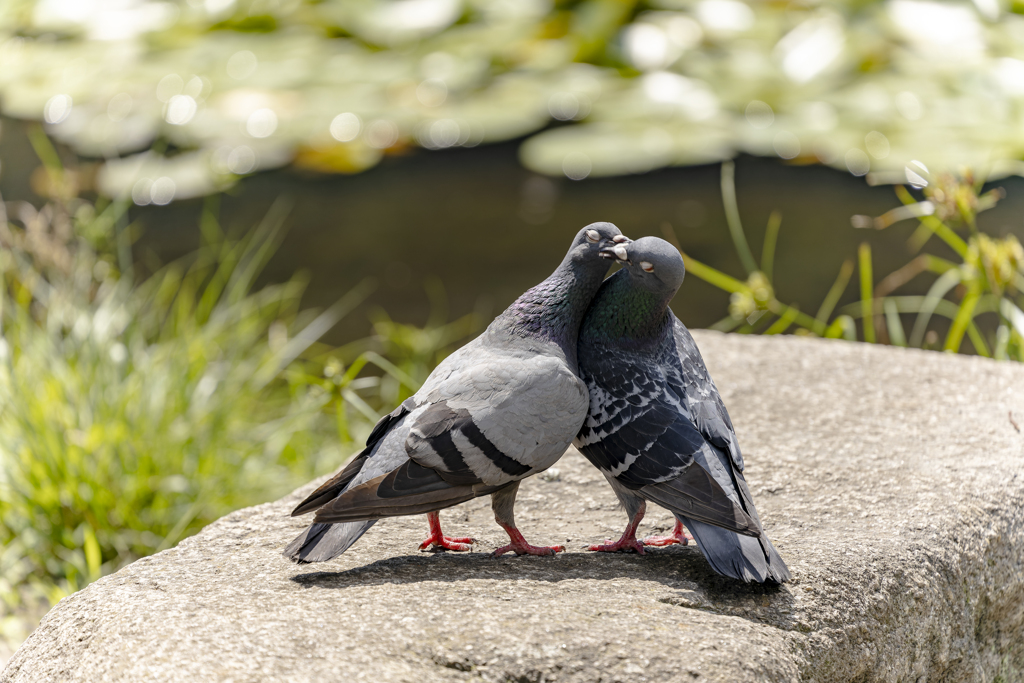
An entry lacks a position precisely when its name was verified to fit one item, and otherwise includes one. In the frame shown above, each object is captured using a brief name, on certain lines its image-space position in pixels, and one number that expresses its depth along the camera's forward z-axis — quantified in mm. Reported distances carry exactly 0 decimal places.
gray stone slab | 5899
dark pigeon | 5952
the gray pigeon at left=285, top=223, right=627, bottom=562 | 5963
